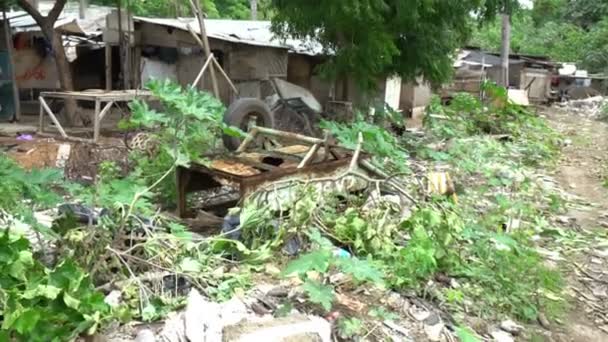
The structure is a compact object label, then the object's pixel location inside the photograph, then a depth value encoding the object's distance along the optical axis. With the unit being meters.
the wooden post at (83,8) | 19.09
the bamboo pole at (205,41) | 11.32
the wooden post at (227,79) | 11.31
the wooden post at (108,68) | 13.81
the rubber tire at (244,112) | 8.27
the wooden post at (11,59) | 13.07
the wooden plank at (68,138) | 9.06
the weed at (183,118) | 4.96
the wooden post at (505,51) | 19.36
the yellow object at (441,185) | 6.72
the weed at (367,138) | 6.10
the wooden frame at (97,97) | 9.22
